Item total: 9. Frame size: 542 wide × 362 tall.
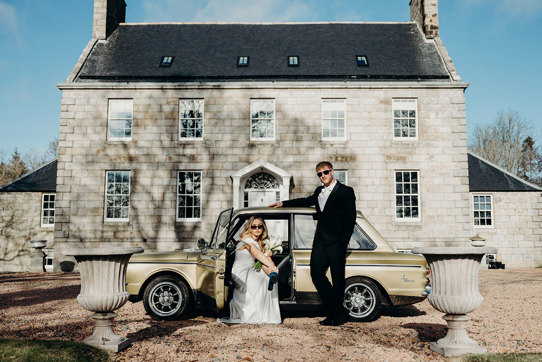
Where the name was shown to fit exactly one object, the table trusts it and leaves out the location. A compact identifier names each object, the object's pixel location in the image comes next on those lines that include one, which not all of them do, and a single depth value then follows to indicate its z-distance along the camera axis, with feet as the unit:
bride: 21.13
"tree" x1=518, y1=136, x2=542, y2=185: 136.77
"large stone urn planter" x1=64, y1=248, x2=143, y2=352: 16.35
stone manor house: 57.16
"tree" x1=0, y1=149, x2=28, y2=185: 126.00
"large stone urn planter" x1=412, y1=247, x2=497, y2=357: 16.02
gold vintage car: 22.00
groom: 19.97
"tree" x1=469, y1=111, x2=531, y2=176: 124.77
